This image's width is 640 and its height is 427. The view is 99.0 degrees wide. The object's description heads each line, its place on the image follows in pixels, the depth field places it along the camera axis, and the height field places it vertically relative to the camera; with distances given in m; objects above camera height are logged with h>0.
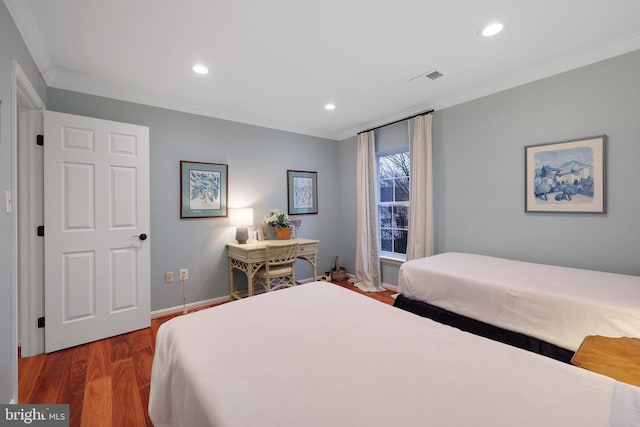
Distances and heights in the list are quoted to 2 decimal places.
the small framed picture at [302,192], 4.09 +0.32
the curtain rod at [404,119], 3.28 +1.22
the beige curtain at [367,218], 3.99 -0.08
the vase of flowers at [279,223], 3.62 -0.14
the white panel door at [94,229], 2.34 -0.14
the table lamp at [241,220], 3.37 -0.09
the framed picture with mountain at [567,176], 2.23 +0.31
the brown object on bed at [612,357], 0.96 -0.56
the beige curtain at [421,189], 3.26 +0.28
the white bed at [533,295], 1.53 -0.56
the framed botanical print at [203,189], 3.19 +0.29
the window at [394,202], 3.87 +0.16
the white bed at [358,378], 0.75 -0.56
